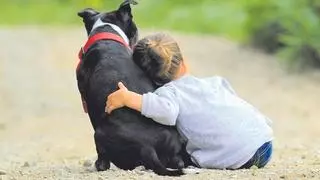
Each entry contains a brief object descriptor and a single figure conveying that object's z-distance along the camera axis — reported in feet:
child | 37.86
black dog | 36.86
